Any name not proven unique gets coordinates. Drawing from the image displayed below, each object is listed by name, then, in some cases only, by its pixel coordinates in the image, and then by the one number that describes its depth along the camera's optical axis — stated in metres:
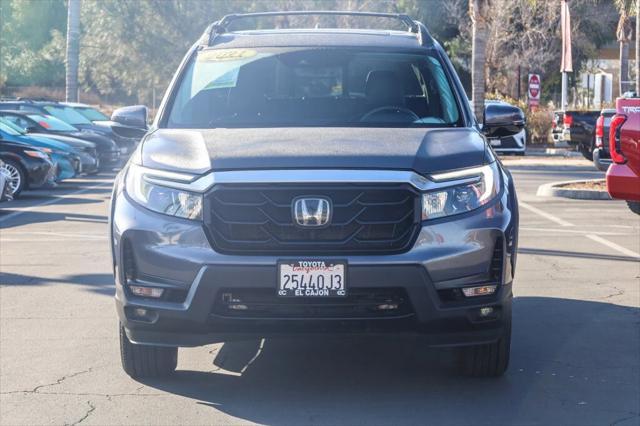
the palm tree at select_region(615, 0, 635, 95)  41.16
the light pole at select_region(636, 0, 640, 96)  20.81
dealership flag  32.75
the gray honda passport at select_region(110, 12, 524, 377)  5.87
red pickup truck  11.45
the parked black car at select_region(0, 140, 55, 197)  19.94
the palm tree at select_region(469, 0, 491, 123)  29.45
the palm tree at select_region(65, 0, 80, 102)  35.53
